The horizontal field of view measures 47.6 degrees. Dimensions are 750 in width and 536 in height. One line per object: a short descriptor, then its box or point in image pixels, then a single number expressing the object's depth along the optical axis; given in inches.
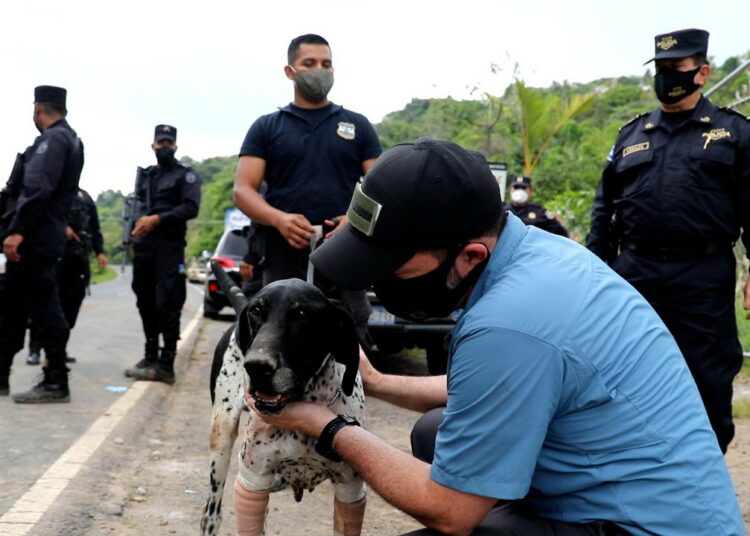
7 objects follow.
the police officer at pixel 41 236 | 241.1
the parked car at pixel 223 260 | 583.8
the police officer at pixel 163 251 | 295.1
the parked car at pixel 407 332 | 295.1
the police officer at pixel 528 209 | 306.5
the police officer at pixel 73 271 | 335.1
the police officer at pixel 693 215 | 161.6
